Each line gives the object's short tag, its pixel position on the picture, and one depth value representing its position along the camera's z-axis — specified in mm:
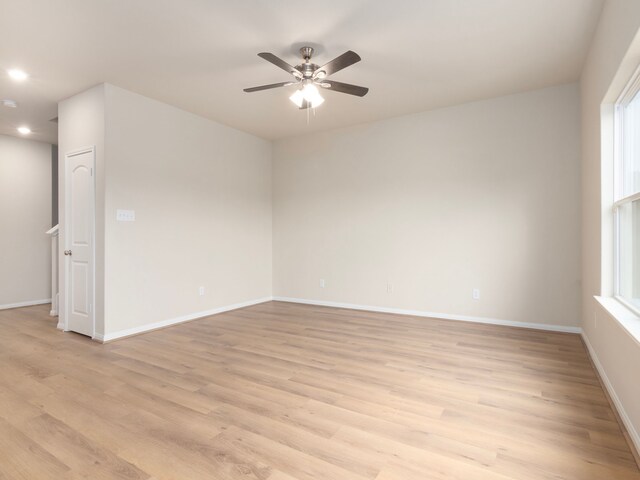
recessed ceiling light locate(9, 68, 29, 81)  3359
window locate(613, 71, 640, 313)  2217
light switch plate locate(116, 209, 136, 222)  3826
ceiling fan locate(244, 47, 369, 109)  2947
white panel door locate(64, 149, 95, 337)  3834
